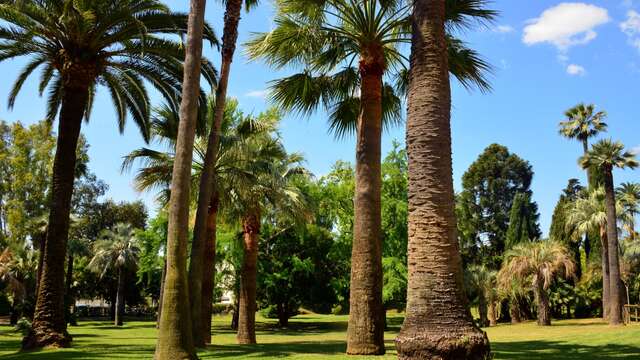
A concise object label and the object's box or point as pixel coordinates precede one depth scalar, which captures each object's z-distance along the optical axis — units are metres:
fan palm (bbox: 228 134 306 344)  21.25
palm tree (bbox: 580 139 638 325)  33.06
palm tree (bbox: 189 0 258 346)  14.93
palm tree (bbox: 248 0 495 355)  12.81
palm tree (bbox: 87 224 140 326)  47.99
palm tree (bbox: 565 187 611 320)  37.62
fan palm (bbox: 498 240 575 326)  38.38
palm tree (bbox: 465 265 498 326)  39.91
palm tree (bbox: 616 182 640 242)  44.34
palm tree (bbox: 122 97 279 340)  20.48
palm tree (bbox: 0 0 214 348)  15.84
